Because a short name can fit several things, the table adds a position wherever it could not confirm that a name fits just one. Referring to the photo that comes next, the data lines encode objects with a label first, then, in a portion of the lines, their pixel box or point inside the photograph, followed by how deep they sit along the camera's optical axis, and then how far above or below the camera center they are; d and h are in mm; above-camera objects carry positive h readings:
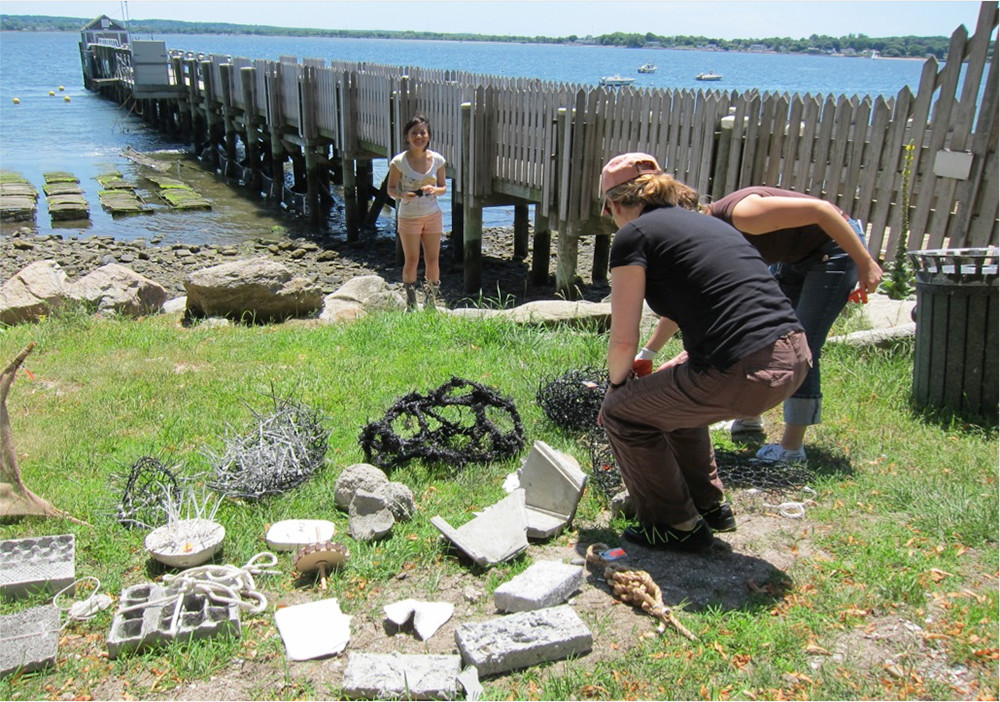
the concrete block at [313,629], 3047 -2073
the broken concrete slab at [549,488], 3867 -1958
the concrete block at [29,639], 2934 -2065
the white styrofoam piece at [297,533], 3707 -2083
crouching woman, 3184 -970
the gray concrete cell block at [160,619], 3061 -2058
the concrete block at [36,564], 3383 -2083
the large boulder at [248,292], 8695 -2511
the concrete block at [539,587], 3199 -1978
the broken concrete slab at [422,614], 3170 -2066
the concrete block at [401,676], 2762 -1996
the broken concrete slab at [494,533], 3609 -2017
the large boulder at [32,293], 8289 -2521
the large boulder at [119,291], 8852 -2653
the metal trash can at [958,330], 4781 -1473
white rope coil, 3225 -2051
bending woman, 3844 -950
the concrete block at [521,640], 2914 -1962
